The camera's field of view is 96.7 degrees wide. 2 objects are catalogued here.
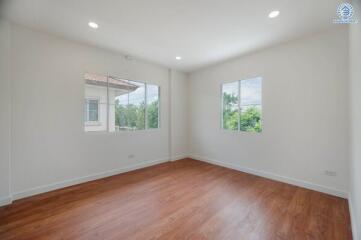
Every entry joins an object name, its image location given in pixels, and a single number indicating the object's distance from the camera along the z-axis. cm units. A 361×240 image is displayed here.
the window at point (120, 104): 351
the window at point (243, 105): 377
